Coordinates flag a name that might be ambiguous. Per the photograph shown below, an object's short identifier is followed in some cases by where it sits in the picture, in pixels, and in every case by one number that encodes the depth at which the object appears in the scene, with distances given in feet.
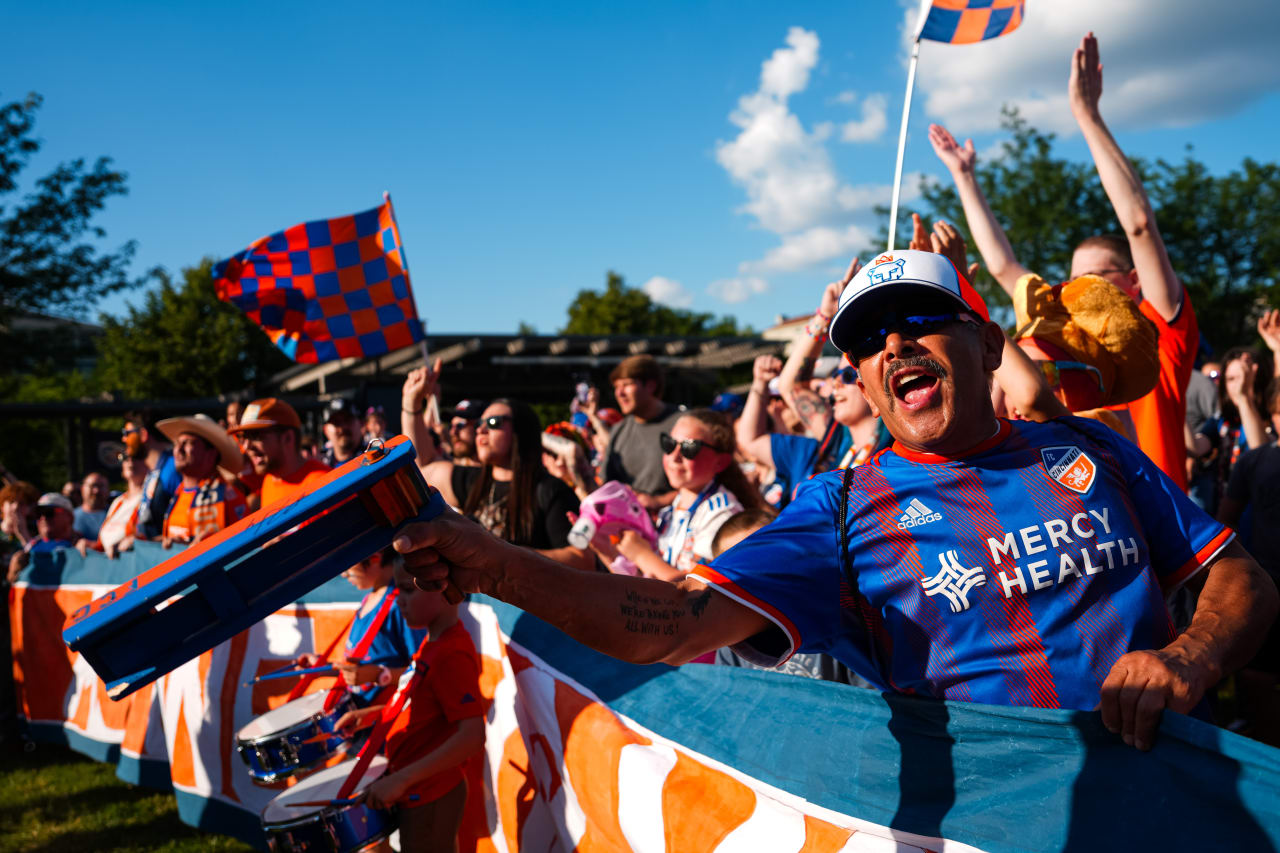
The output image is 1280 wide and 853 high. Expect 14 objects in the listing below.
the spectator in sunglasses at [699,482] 12.51
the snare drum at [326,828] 9.20
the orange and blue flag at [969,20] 13.85
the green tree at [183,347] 109.91
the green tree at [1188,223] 90.74
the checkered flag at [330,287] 21.42
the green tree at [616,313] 169.99
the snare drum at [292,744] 10.55
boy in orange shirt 9.75
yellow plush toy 8.50
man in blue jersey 4.80
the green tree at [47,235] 61.46
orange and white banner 4.48
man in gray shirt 18.45
